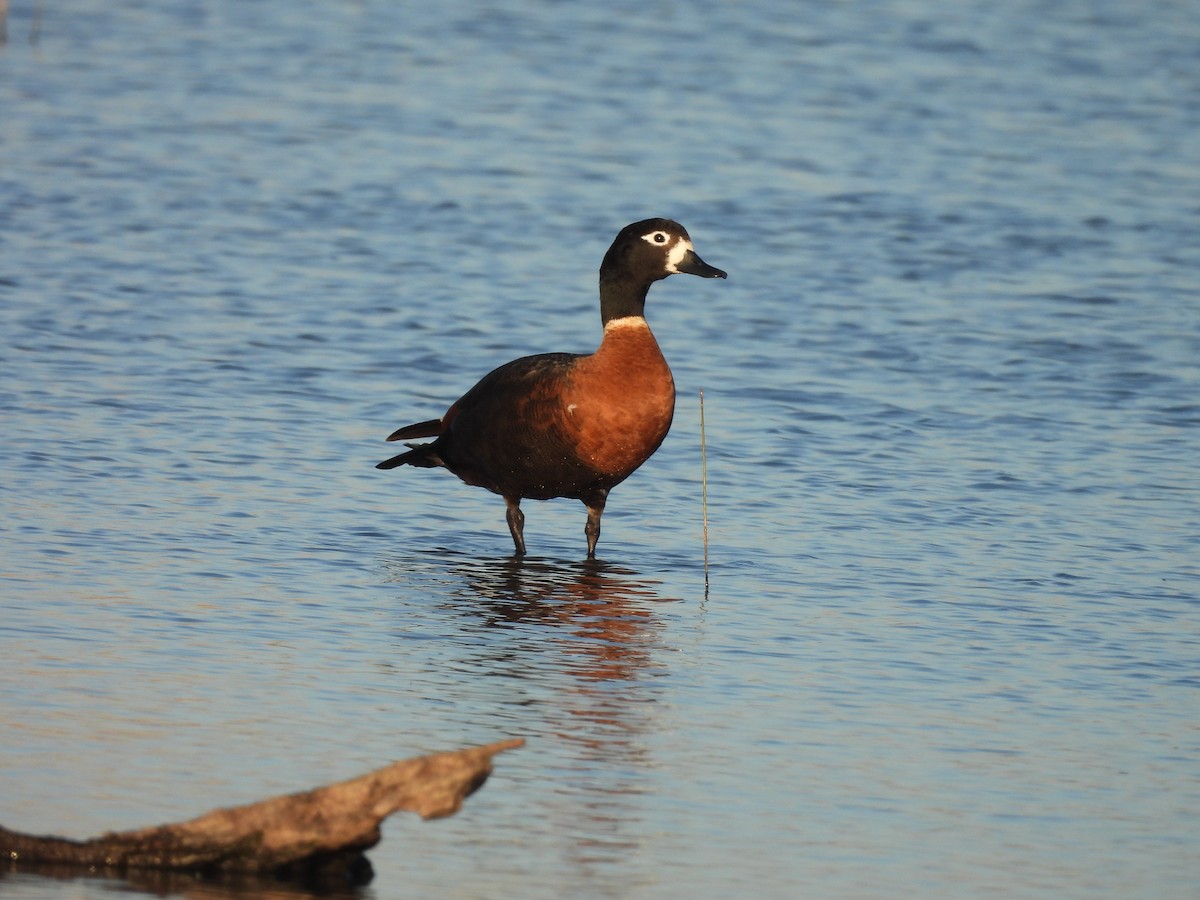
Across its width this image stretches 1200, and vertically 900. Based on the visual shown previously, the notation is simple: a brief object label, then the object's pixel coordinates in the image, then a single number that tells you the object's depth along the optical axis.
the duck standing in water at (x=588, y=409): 18.12
